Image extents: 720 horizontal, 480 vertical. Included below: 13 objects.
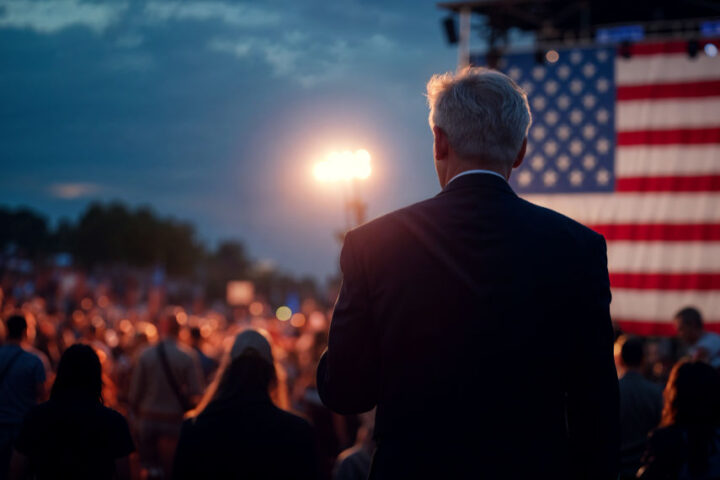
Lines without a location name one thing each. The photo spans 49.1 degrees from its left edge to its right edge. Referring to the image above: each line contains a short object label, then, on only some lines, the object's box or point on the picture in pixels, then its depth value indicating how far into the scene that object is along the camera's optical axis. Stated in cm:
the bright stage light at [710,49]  1340
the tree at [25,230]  8512
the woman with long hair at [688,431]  379
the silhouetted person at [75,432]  384
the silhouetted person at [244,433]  364
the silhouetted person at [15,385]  585
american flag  1290
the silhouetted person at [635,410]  532
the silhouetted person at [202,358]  973
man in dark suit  167
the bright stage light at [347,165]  1214
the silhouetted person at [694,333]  709
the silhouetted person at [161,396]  805
